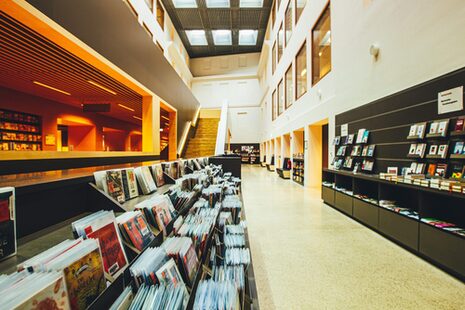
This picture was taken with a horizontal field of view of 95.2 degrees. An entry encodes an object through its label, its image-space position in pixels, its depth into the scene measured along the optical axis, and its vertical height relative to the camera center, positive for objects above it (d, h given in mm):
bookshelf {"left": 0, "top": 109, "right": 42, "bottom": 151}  5805 +559
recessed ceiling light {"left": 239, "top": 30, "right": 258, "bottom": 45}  16562 +9248
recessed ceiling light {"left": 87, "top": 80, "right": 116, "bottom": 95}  4818 +1510
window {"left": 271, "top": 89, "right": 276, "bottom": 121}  14105 +3096
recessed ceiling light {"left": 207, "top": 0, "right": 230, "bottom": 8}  12391 +8698
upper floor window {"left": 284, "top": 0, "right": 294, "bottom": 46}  9583 +6160
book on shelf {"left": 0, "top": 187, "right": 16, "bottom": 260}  702 -249
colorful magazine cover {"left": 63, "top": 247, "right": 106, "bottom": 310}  606 -398
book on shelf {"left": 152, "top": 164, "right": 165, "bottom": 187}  1898 -221
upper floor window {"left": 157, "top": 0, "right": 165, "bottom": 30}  11242 +7361
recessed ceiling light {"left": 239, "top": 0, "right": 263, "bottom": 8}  12851 +9049
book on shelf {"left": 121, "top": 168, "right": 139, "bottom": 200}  1418 -229
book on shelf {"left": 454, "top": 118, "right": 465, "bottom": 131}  2303 +317
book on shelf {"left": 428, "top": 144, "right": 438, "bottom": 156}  2607 +35
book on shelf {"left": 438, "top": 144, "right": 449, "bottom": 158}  2490 +34
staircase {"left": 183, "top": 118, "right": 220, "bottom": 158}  9156 +528
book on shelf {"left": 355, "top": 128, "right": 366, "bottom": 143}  4136 +349
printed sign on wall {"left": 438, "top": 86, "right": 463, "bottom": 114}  2359 +611
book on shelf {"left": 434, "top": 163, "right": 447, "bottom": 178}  2495 -210
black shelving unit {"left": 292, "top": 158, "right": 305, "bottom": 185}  7980 -732
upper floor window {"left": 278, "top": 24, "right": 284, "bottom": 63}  11172 +6033
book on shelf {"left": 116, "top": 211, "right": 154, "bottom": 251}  966 -377
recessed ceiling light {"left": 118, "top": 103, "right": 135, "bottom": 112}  7152 +1534
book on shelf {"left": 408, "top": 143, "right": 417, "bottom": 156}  2913 +50
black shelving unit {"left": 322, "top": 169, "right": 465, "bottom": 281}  2010 -813
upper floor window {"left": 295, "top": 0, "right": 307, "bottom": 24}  7717 +5517
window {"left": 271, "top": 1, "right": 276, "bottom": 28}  12937 +8551
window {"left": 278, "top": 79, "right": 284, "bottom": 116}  11742 +3117
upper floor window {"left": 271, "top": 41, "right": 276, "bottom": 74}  13644 +6091
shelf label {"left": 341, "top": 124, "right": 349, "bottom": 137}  4786 +509
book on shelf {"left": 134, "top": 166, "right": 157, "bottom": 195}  1602 -225
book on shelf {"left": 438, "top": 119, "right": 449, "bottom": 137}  2471 +306
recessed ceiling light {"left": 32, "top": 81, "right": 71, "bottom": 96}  5102 +1600
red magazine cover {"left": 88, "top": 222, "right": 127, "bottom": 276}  793 -387
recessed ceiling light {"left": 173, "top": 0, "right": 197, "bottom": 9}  12375 +8647
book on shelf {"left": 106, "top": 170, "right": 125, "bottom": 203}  1295 -213
